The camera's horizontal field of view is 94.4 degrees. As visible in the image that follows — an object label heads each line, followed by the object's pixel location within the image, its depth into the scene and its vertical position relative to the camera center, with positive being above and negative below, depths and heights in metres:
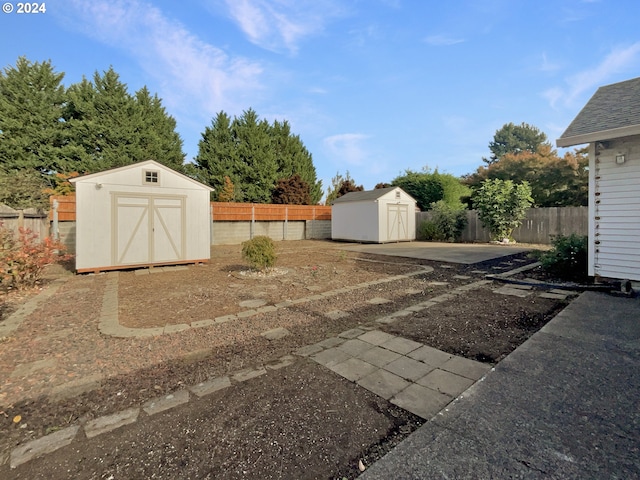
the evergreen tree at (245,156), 21.73 +5.87
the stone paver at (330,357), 2.70 -1.16
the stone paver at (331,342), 3.08 -1.15
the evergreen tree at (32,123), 15.51 +5.82
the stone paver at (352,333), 3.31 -1.13
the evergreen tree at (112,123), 17.16 +6.59
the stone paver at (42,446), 1.66 -1.27
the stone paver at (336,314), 4.04 -1.12
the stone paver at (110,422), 1.86 -1.25
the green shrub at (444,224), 15.36 +0.60
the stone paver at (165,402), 2.06 -1.23
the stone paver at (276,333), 3.37 -1.17
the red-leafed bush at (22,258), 5.13 -0.51
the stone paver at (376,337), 3.14 -1.12
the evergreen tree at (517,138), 37.78 +12.59
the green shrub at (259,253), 6.79 -0.45
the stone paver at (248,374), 2.46 -1.20
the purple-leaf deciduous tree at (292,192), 22.56 +3.25
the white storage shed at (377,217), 15.05 +0.97
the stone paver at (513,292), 4.90 -0.96
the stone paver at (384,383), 2.20 -1.16
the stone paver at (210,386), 2.26 -1.21
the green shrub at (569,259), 5.79 -0.45
